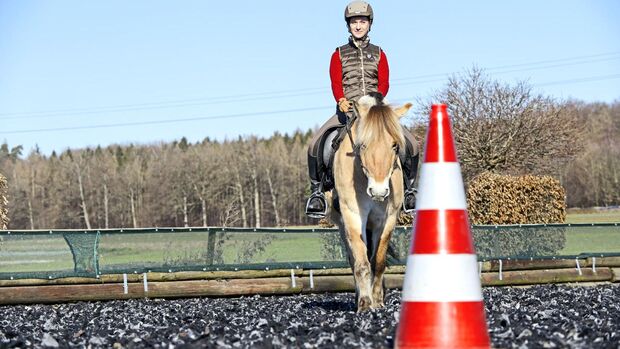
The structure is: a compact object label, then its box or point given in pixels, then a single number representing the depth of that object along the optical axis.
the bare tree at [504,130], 49.66
